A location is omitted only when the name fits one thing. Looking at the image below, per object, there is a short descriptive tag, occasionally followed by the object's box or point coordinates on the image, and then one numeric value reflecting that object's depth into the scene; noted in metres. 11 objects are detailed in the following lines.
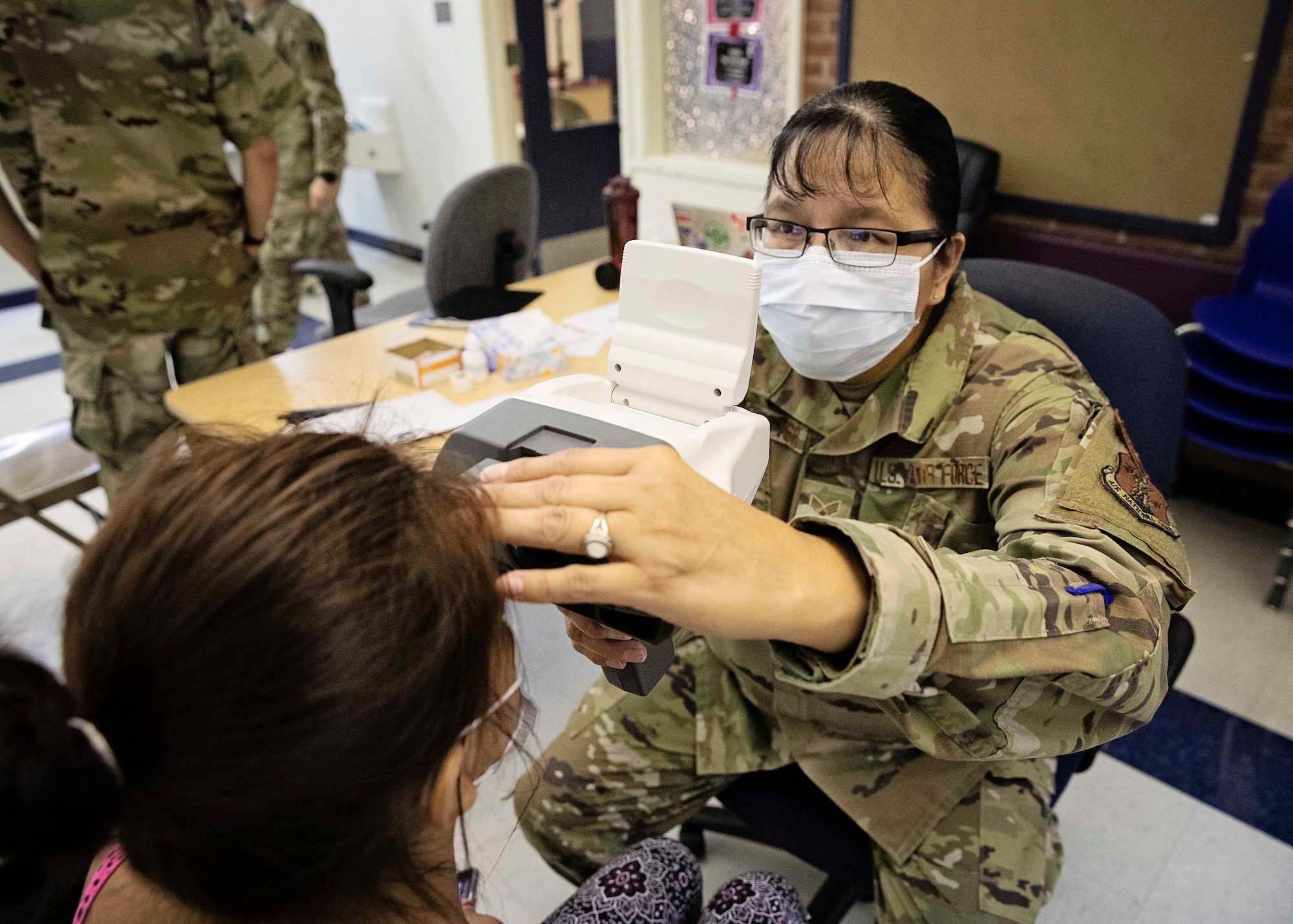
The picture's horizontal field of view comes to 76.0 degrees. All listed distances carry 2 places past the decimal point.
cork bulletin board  2.24
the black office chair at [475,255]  2.11
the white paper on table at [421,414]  1.46
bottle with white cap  1.68
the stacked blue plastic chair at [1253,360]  1.91
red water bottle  2.05
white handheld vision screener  0.64
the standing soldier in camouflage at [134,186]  1.71
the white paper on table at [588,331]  1.82
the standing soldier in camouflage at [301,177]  3.22
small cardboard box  1.66
